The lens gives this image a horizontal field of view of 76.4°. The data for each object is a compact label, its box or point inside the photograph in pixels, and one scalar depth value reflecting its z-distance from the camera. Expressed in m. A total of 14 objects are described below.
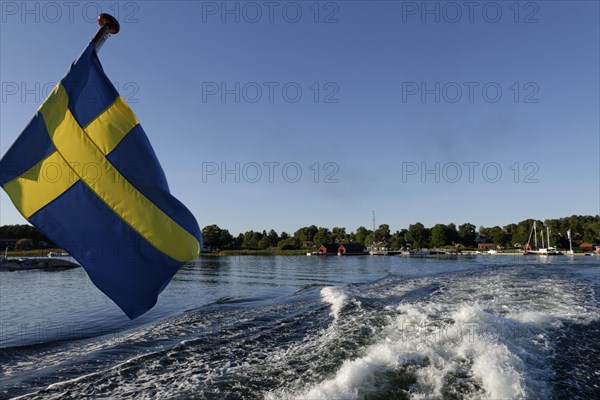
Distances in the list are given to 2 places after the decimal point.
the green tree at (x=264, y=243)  161.62
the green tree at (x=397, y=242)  155.30
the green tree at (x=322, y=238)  160.38
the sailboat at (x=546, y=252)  102.38
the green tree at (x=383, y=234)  177.18
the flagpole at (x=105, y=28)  5.21
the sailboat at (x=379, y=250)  126.94
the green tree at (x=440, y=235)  150.62
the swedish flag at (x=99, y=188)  5.30
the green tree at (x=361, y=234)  181.25
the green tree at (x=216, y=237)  150.00
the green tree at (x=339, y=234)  185.12
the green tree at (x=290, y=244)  155.62
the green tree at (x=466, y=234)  161.00
